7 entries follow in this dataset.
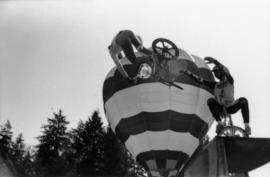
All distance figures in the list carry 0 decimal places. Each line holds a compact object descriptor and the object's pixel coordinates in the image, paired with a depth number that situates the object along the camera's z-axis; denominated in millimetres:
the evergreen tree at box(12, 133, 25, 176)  40700
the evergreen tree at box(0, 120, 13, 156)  40844
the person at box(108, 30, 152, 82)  10250
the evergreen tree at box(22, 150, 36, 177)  41612
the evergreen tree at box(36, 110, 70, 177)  40062
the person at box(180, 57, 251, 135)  9562
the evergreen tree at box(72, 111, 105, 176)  38656
